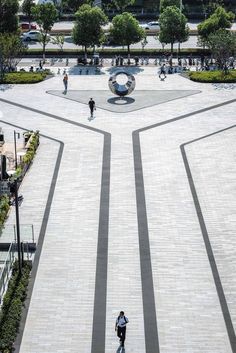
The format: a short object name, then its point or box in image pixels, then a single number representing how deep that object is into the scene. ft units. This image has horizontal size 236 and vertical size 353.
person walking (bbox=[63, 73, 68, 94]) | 168.96
